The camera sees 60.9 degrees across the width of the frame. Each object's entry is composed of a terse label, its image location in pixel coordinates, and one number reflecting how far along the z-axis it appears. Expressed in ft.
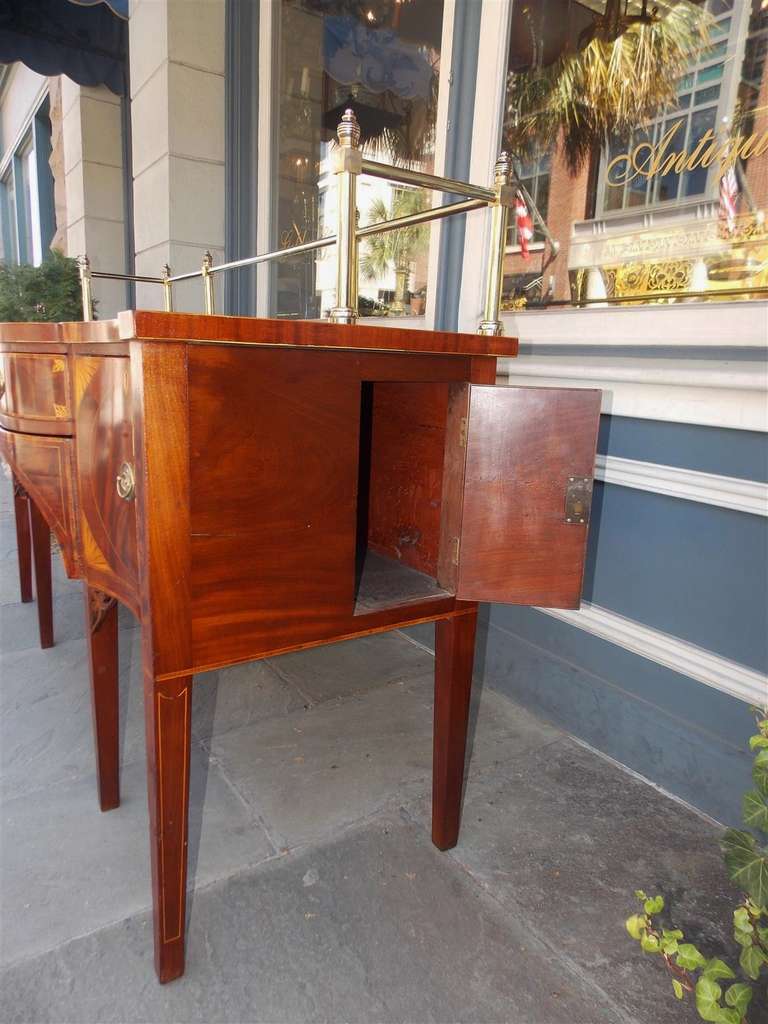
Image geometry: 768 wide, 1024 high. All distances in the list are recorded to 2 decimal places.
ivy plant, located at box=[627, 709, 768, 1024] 2.57
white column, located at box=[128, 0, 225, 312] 10.89
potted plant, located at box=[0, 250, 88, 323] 13.94
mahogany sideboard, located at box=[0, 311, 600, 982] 2.96
